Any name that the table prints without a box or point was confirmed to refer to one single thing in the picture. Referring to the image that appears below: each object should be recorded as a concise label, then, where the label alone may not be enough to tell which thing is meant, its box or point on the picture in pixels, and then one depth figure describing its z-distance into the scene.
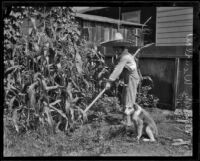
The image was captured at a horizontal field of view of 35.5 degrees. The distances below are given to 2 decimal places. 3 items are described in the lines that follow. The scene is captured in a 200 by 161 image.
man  4.62
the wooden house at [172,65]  4.87
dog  4.52
